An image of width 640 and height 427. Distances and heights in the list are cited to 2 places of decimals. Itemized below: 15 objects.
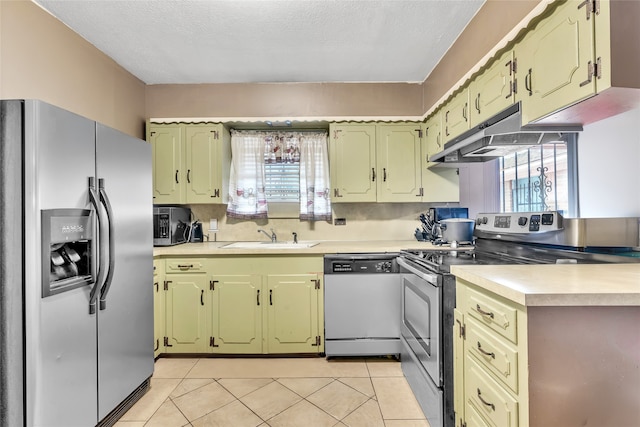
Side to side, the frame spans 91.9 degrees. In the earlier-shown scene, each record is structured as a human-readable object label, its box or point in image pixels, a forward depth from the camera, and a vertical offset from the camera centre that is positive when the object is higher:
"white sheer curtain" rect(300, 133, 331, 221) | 2.98 +0.37
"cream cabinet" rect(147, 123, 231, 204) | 2.80 +0.51
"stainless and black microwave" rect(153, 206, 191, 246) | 2.61 -0.07
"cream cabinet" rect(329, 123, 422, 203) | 2.80 +0.50
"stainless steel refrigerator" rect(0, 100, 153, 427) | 1.25 -0.23
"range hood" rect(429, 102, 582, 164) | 1.49 +0.44
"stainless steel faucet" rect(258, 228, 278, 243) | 2.99 -0.19
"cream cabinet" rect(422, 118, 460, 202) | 2.80 +0.30
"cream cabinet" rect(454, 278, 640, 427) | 0.94 -0.46
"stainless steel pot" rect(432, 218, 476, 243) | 2.41 -0.12
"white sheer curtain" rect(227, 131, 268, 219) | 2.98 +0.39
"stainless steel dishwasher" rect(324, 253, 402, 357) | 2.39 -0.69
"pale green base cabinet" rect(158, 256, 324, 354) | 2.48 -0.70
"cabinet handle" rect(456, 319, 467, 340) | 1.34 -0.51
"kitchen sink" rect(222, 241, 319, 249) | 2.70 -0.25
